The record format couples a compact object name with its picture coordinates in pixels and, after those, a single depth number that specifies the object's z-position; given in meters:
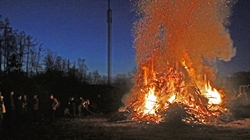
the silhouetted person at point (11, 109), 13.91
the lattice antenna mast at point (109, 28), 20.53
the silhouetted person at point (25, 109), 15.49
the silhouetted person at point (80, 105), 18.20
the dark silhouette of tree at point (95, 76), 34.64
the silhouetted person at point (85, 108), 19.10
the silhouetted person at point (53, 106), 15.23
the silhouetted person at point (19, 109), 15.33
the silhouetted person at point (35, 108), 15.09
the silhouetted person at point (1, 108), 12.51
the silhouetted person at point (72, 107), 17.49
